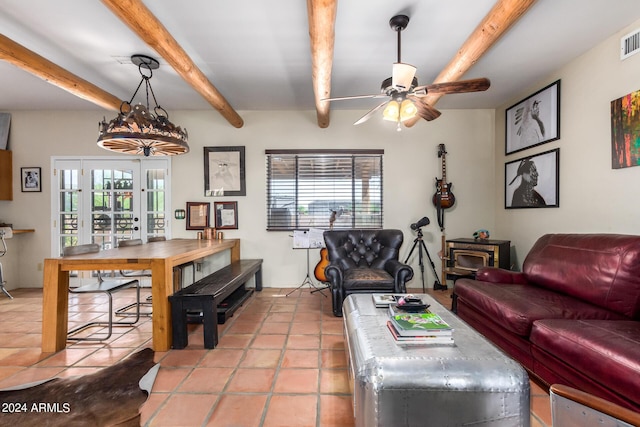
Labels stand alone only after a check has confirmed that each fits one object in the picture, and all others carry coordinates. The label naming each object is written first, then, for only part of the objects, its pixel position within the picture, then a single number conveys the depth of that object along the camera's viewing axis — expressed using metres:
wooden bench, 2.33
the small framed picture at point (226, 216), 4.26
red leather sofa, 1.37
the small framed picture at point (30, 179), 4.20
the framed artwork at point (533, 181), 3.10
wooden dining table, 2.28
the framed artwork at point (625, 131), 2.28
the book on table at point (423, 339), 1.45
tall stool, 3.69
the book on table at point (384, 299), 2.04
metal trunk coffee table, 1.19
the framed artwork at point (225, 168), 4.24
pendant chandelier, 2.37
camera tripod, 4.04
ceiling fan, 2.12
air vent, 2.27
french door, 4.22
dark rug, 1.52
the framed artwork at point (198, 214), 4.25
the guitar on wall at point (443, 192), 4.07
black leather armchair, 3.22
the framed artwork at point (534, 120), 3.09
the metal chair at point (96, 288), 2.48
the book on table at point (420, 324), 1.48
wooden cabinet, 4.08
